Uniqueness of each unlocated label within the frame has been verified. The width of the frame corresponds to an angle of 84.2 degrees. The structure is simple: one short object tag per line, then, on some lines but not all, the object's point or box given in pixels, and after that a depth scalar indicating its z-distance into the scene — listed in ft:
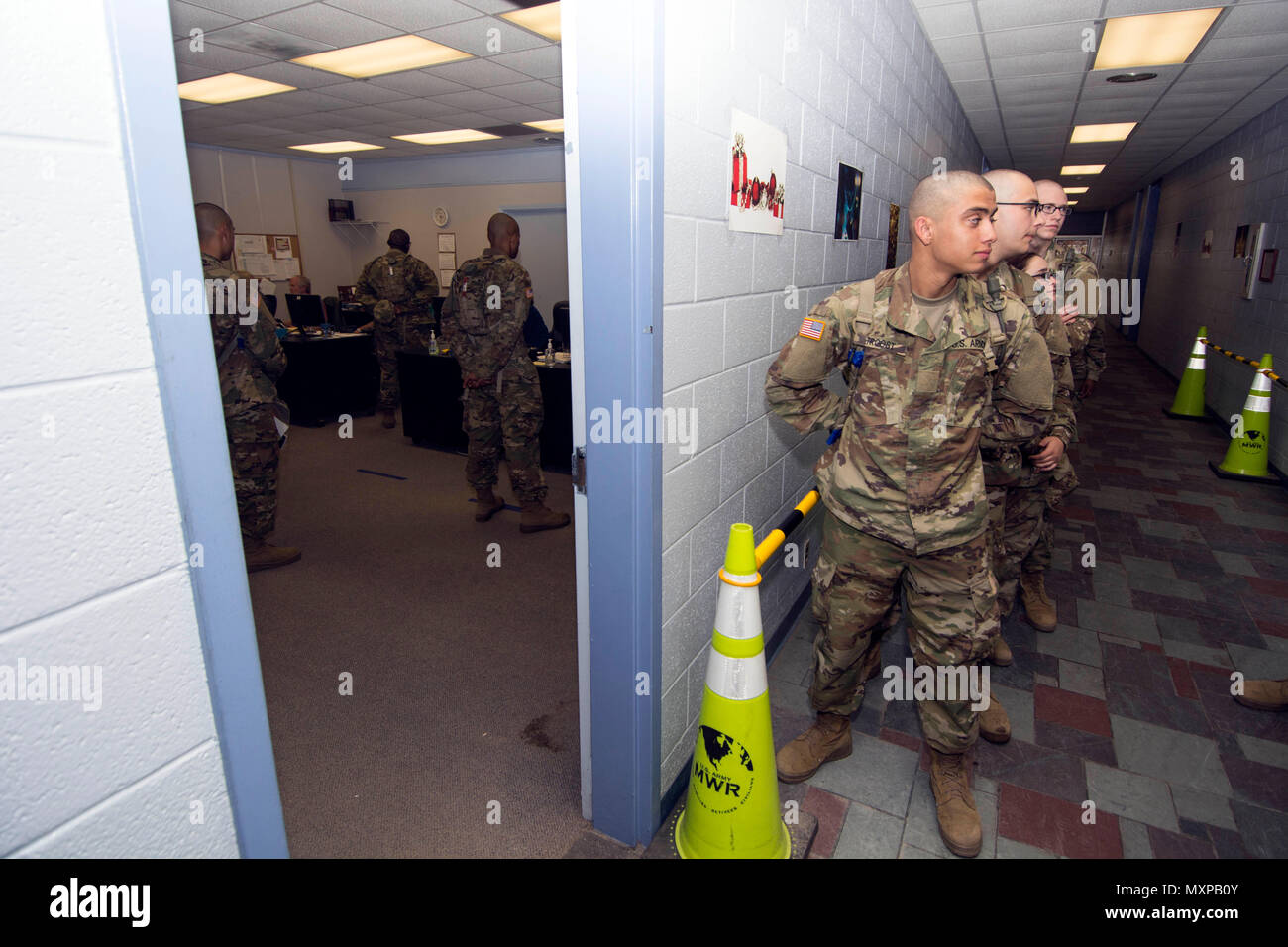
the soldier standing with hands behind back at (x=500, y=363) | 12.81
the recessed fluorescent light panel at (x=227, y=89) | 17.15
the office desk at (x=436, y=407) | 16.83
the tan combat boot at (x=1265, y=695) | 7.69
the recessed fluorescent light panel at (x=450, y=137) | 24.38
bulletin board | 27.55
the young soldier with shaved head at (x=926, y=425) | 5.64
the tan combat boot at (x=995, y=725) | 7.18
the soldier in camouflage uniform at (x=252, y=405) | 10.14
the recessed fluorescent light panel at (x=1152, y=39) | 12.83
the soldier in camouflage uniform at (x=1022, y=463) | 7.01
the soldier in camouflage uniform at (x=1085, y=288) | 8.48
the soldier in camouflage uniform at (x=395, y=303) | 20.66
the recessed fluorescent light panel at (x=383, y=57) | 14.38
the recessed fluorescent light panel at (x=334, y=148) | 26.43
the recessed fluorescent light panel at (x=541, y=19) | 12.21
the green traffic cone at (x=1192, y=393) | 21.65
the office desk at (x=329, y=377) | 20.44
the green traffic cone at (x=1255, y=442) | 15.46
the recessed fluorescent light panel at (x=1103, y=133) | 22.75
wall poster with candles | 5.90
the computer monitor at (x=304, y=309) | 22.48
